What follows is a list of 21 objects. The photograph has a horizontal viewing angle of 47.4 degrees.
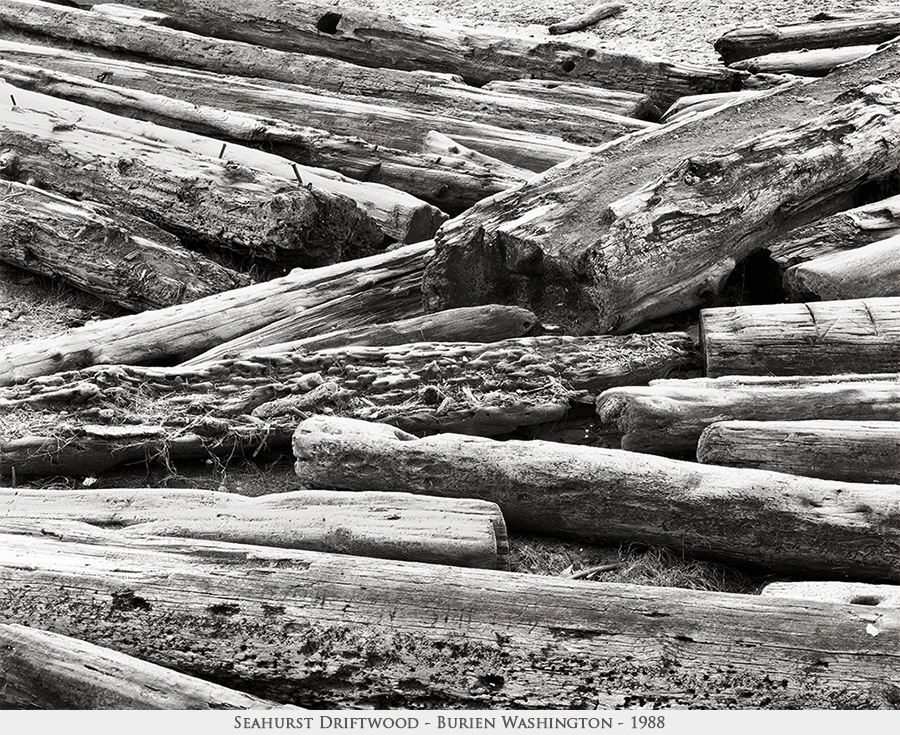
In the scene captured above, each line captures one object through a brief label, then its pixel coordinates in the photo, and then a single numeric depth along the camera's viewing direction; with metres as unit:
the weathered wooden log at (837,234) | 5.89
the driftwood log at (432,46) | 8.85
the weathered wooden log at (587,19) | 10.70
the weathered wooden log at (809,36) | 8.76
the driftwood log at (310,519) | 4.27
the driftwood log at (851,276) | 5.58
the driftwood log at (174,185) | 6.92
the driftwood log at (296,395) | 5.21
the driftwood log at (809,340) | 5.19
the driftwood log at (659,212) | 5.57
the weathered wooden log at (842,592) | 4.00
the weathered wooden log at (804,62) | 8.48
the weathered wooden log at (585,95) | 8.66
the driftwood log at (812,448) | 4.56
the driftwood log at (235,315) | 5.98
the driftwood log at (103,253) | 6.80
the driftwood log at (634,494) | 4.32
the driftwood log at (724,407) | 4.82
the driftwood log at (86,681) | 3.61
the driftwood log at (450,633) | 3.66
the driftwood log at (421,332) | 5.75
